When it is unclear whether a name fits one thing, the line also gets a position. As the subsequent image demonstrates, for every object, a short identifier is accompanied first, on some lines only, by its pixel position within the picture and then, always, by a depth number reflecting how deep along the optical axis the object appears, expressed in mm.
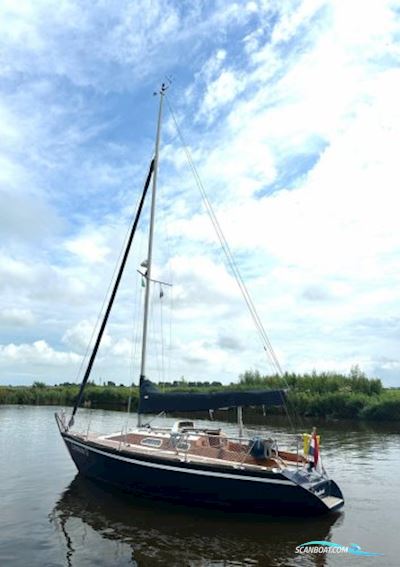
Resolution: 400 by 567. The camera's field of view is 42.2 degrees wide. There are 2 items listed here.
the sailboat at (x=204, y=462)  15203
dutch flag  16734
